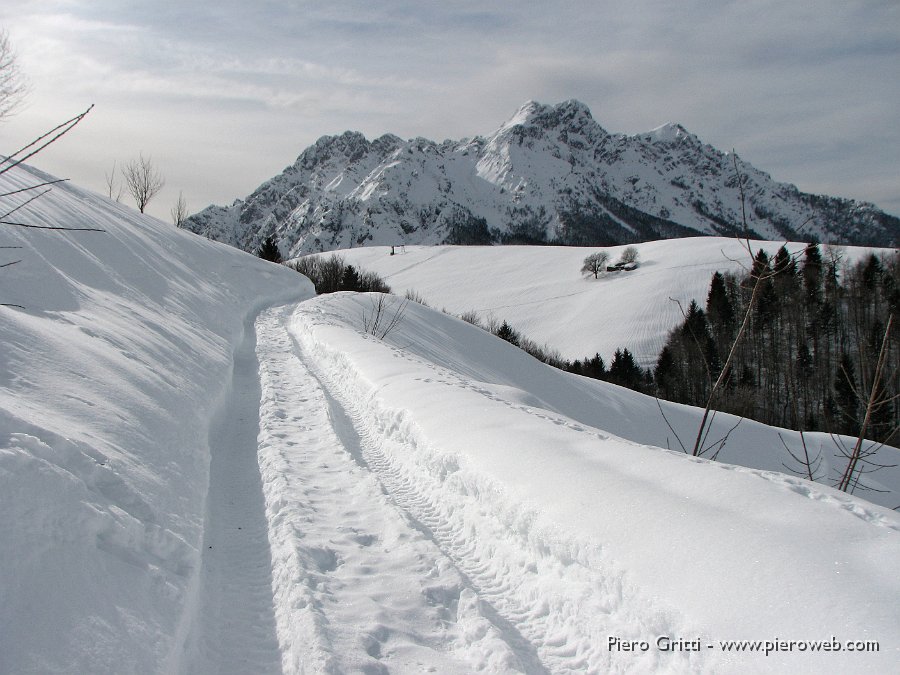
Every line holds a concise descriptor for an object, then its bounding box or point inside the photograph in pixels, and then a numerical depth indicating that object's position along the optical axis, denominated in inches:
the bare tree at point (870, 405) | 166.5
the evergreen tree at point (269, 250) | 1813.5
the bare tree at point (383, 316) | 867.3
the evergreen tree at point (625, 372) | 2250.2
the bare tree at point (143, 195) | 1569.5
